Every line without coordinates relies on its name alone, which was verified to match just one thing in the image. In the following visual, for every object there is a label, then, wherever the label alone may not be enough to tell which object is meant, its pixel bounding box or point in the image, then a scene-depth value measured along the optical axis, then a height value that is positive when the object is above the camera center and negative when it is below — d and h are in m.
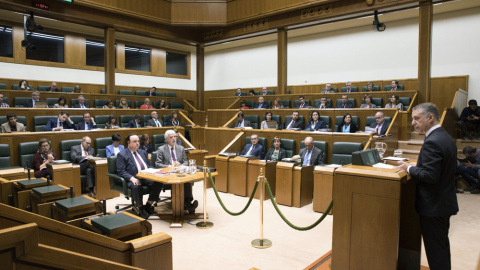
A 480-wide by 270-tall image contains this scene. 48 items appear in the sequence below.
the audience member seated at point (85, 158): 5.13 -0.72
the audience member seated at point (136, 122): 7.57 -0.19
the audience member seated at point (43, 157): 4.74 -0.66
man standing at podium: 2.08 -0.48
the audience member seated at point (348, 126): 6.35 -0.24
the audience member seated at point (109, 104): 8.76 +0.27
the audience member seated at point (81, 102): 8.36 +0.31
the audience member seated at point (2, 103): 7.01 +0.23
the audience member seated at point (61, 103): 7.83 +0.27
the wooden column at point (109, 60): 9.82 +1.66
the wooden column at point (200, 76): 12.26 +1.49
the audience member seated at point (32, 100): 7.55 +0.32
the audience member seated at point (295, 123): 6.93 -0.19
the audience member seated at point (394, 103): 7.19 +0.25
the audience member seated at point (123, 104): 9.11 +0.28
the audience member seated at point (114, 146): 5.63 -0.57
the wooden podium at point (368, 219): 2.11 -0.72
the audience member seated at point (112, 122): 7.12 -0.18
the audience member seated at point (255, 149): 5.89 -0.64
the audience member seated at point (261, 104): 9.22 +0.29
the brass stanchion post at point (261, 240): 3.39 -1.34
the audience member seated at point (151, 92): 11.14 +0.76
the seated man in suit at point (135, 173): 4.20 -0.80
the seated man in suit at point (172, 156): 4.50 -0.63
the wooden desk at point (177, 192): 3.88 -1.01
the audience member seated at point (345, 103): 7.73 +0.27
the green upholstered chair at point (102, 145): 5.79 -0.57
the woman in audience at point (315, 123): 6.63 -0.19
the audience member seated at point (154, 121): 8.05 -0.18
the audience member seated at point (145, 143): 6.08 -0.55
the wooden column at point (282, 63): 10.00 +1.60
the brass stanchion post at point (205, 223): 3.94 -1.37
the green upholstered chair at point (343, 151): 5.01 -0.58
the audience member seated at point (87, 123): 6.78 -0.20
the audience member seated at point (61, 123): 6.28 -0.18
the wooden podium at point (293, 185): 4.83 -1.08
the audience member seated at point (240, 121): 7.71 -0.17
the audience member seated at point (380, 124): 6.01 -0.19
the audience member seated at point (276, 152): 5.63 -0.68
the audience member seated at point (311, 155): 5.16 -0.66
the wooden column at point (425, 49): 7.60 +1.55
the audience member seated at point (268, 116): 7.57 -0.05
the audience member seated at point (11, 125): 5.61 -0.20
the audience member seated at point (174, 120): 8.70 -0.17
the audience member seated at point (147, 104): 9.41 +0.29
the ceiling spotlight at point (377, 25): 8.19 +2.27
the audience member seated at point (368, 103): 7.32 +0.25
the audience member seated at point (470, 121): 6.74 -0.15
